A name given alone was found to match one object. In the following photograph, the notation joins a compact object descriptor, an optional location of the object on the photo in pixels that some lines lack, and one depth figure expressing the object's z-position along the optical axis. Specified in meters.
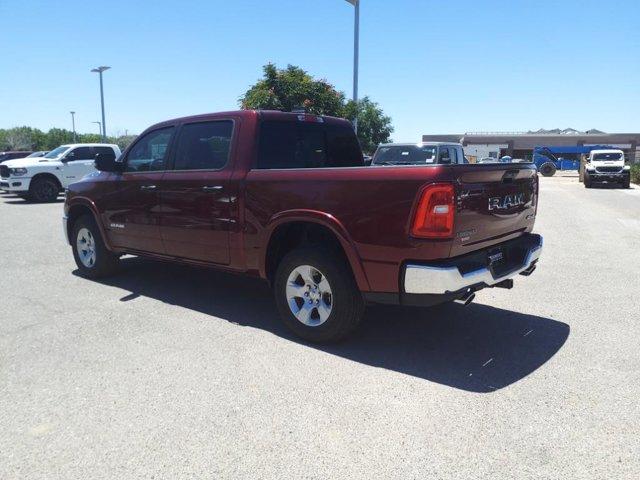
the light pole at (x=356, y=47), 16.45
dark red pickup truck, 3.58
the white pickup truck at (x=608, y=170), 26.95
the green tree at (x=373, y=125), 35.12
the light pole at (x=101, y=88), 33.50
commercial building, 67.38
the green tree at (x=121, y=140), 58.00
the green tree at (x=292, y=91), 18.06
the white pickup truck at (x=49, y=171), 16.51
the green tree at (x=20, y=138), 82.94
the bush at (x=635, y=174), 32.14
